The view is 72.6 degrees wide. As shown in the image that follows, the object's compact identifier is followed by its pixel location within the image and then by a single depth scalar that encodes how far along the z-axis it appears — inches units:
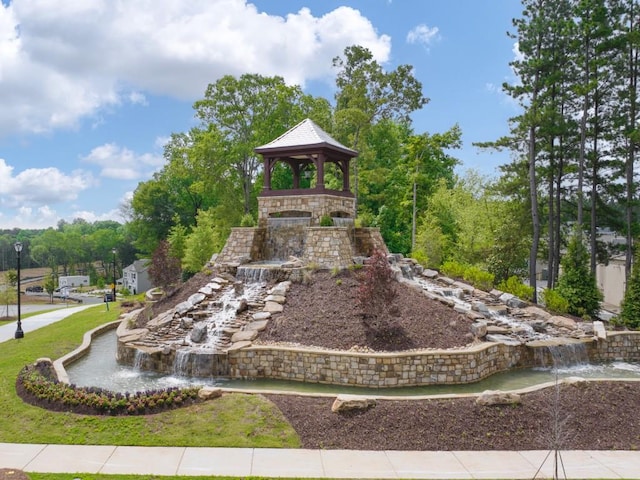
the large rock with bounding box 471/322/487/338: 517.3
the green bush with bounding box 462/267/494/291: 780.6
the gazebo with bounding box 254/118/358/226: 773.3
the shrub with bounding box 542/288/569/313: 691.4
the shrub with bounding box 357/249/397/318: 492.4
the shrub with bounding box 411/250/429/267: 928.3
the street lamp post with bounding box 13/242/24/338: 645.9
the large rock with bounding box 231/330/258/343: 497.5
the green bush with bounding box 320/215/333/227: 731.5
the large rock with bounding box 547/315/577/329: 606.2
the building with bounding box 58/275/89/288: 2572.6
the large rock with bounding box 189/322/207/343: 517.7
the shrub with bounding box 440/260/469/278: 836.0
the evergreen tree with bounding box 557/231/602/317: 701.3
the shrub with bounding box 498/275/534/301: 755.4
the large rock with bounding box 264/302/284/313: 556.7
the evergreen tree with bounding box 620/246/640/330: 617.6
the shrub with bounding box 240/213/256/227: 795.4
